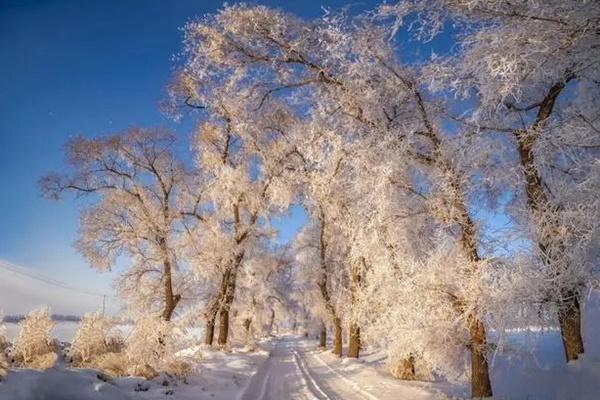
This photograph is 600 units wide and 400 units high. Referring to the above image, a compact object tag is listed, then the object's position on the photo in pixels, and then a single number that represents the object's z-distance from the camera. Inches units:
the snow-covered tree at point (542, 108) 267.9
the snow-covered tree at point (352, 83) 383.9
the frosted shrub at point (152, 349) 462.3
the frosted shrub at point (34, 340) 438.3
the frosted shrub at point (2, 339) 427.2
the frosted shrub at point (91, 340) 511.5
